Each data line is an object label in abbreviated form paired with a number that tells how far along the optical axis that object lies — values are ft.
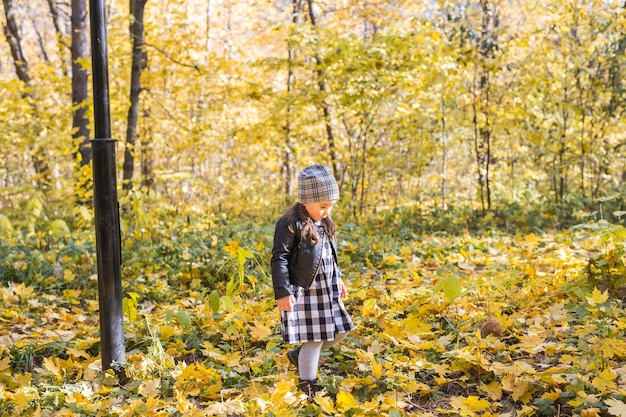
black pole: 9.78
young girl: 10.24
